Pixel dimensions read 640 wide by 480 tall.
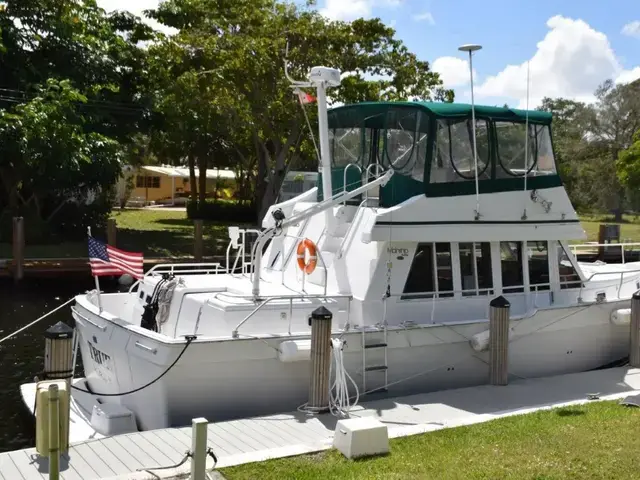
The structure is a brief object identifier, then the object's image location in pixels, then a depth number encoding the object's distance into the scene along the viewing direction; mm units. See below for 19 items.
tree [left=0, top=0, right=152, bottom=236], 22844
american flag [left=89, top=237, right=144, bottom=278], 9203
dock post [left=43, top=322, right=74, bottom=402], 8391
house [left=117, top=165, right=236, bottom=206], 56719
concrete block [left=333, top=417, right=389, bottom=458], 6629
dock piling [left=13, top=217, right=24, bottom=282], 20719
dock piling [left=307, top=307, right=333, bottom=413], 8352
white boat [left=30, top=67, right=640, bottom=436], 8617
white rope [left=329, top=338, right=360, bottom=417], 8531
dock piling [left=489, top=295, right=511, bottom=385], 9688
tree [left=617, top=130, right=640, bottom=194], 42312
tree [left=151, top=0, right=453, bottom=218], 25141
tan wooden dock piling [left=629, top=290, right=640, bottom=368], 11383
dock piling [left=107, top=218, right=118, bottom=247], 23062
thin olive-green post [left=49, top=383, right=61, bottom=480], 5352
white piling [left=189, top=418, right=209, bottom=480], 5676
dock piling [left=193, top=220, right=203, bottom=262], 24258
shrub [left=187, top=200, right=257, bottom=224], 40844
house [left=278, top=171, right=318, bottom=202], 32625
